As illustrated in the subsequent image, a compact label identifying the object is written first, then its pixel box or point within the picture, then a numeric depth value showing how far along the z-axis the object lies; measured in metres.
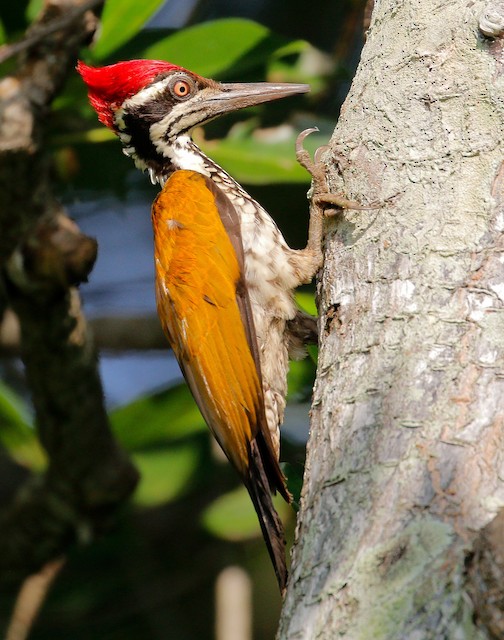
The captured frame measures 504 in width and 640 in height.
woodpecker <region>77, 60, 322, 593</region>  6.48
